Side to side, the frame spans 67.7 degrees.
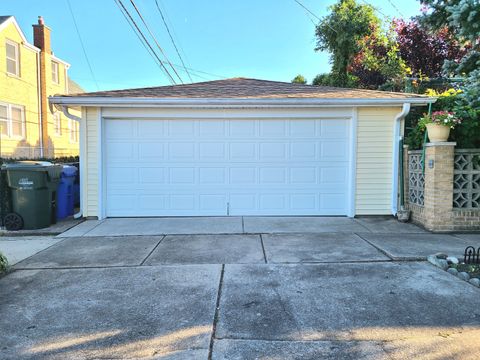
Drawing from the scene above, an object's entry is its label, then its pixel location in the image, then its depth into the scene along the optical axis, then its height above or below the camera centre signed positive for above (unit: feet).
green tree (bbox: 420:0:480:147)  13.51 +5.11
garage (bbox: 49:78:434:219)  25.21 +0.00
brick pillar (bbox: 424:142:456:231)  20.95 -1.42
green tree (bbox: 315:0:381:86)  51.31 +19.14
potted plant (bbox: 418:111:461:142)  20.53 +2.18
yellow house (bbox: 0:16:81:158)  50.14 +10.11
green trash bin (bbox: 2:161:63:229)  21.67 -1.91
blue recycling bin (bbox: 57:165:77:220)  24.97 -2.33
